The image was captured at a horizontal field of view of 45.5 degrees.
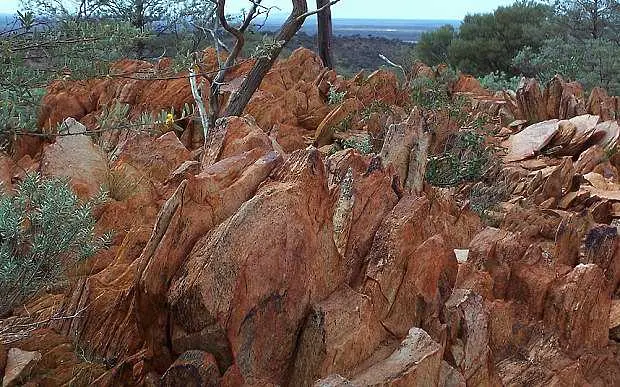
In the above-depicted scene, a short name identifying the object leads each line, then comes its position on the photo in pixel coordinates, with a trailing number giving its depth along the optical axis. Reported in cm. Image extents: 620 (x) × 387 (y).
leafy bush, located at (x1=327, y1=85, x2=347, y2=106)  1068
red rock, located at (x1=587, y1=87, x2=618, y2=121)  1077
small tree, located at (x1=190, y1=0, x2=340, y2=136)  847
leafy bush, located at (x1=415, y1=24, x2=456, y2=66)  2792
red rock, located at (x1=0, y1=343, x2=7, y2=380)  317
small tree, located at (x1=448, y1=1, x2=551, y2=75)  2425
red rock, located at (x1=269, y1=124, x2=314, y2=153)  866
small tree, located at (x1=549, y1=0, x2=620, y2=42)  2269
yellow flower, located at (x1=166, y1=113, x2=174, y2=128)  363
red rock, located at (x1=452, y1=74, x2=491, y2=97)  1305
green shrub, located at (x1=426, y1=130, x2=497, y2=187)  826
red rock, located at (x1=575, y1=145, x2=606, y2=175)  853
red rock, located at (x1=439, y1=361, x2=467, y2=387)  341
